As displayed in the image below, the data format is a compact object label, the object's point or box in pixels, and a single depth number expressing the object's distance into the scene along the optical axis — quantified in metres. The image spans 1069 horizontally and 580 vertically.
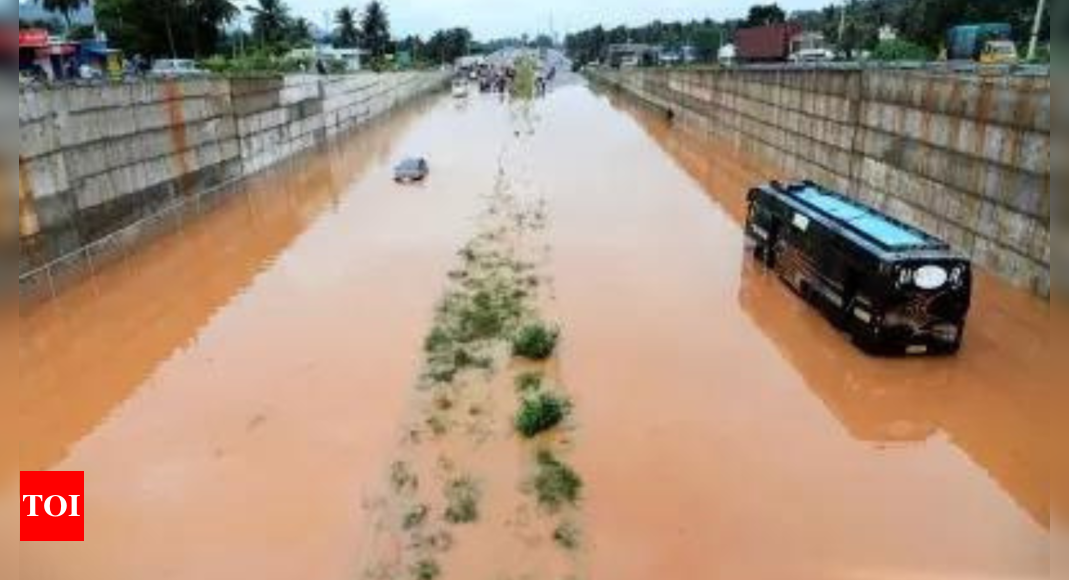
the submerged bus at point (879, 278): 16.95
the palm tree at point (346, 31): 140.96
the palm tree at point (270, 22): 104.36
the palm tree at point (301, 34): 118.50
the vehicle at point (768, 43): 75.19
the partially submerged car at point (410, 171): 42.31
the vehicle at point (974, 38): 44.14
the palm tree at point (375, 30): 141.88
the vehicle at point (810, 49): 66.14
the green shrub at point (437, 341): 19.05
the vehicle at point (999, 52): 36.58
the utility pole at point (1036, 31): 30.90
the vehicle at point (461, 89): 104.88
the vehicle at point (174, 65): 56.84
